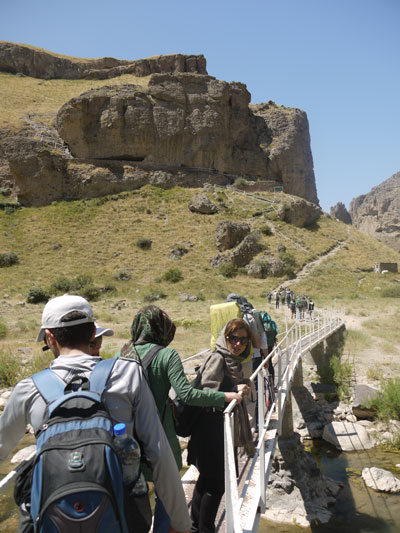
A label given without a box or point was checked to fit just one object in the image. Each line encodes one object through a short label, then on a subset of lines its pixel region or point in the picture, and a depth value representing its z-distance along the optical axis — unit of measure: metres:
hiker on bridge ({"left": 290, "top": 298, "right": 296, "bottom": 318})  22.23
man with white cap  1.79
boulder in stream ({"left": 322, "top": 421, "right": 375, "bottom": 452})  8.80
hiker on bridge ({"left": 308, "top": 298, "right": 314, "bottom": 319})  22.11
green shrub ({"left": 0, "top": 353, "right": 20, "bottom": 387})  11.34
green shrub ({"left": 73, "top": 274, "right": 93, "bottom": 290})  32.50
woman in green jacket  2.58
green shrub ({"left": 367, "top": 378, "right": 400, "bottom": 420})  9.58
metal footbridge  2.59
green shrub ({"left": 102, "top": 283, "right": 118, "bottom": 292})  32.41
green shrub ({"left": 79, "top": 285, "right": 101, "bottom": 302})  29.95
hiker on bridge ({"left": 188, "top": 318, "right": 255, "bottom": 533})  3.02
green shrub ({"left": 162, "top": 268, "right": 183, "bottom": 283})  35.16
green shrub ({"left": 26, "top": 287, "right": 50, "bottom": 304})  27.91
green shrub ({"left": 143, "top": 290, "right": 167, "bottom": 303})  29.50
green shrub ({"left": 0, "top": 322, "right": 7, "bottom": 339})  17.21
